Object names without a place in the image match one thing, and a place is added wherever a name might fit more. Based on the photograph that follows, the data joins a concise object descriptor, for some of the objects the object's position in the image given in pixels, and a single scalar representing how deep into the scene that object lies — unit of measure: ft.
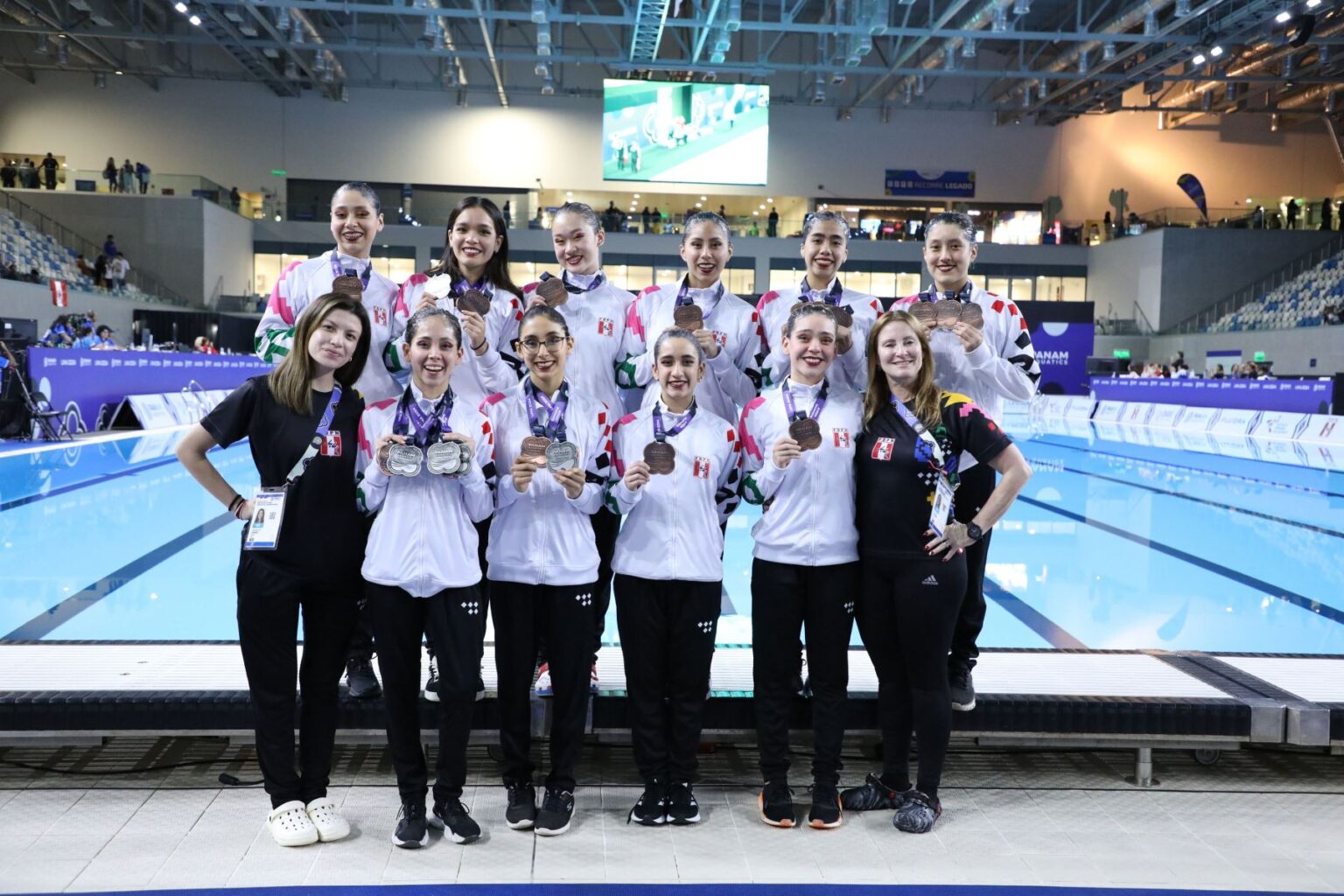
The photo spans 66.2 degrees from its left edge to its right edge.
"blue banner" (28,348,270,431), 46.88
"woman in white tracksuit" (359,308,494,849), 9.60
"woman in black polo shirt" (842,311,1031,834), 10.21
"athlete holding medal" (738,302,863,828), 10.44
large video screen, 87.40
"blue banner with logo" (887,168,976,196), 117.19
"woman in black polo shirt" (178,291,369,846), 9.57
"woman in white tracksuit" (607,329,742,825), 10.37
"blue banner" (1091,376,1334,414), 54.80
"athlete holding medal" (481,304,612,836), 10.14
